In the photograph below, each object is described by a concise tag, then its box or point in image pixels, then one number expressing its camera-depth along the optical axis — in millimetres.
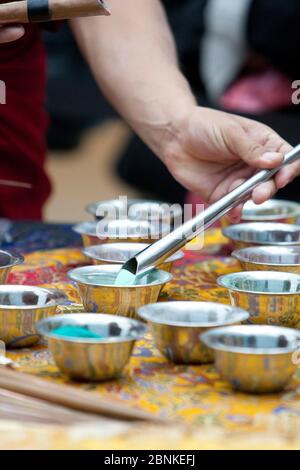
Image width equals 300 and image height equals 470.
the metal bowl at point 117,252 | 1562
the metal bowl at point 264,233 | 1681
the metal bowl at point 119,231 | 1653
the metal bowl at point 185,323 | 1323
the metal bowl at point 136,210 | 1746
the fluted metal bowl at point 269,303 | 1410
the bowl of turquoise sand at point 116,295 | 1419
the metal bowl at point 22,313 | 1366
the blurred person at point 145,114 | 1645
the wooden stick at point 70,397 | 1238
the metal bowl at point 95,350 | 1287
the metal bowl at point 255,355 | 1275
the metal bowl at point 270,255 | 1571
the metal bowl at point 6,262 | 1492
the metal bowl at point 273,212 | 1759
